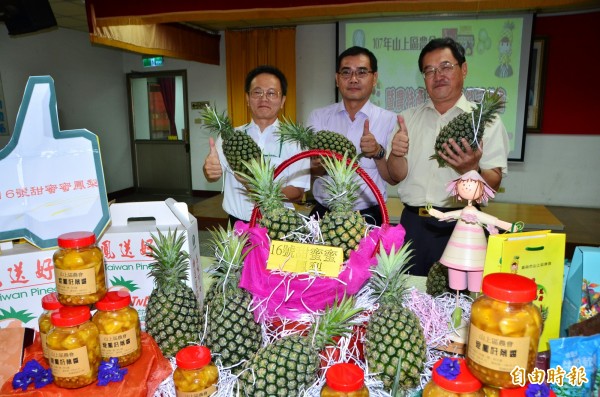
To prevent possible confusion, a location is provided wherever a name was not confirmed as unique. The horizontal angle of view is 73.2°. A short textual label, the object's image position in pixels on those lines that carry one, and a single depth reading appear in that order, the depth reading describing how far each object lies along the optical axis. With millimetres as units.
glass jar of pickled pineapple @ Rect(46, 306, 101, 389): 862
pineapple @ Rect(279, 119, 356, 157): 1996
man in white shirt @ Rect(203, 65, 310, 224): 2062
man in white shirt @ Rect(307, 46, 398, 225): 2225
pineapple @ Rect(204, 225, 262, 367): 996
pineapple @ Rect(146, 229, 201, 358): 1079
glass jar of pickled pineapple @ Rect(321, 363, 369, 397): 758
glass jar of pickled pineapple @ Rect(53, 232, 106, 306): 934
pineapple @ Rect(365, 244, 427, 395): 945
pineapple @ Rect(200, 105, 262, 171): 1956
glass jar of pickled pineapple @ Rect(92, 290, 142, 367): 944
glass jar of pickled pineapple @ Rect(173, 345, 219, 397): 853
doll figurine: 1084
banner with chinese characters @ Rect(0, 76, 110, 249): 1111
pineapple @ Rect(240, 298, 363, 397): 877
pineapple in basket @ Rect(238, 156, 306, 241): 1211
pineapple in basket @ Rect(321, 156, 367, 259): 1159
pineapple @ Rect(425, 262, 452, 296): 1334
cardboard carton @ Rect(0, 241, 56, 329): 1143
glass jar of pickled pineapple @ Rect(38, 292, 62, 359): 935
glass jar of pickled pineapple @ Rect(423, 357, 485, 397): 735
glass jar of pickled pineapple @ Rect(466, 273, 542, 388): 717
